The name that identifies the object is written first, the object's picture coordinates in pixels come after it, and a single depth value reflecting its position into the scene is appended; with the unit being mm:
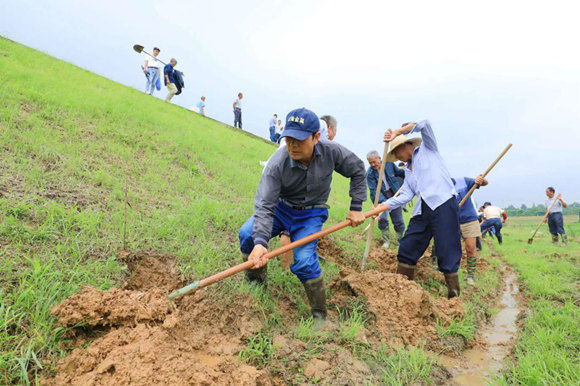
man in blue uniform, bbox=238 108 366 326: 2625
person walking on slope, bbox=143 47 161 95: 12446
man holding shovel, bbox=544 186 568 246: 10852
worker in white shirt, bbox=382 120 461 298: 3691
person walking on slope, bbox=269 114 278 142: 18141
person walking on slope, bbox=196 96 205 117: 16891
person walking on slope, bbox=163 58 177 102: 12535
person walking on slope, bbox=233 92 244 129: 16770
